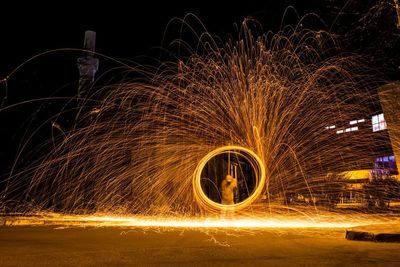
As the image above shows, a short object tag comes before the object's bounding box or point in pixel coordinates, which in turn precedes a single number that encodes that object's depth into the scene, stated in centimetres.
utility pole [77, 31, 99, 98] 3603
